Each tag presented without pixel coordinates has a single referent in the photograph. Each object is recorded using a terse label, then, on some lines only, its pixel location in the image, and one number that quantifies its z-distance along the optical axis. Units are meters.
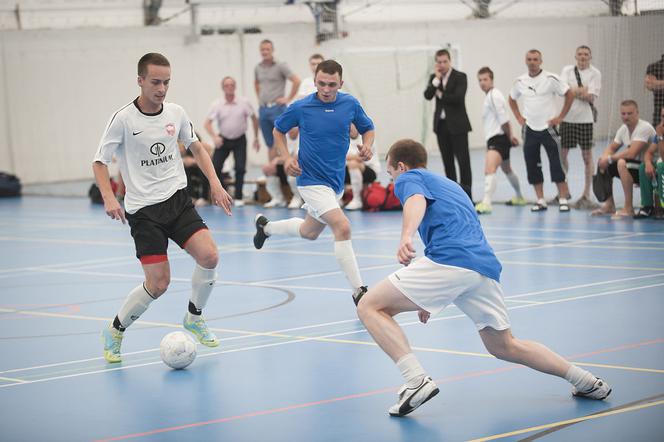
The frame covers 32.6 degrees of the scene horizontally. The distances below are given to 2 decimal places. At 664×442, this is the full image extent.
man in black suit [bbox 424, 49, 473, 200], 17.53
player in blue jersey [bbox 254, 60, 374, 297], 9.99
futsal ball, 7.43
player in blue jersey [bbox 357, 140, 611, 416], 6.04
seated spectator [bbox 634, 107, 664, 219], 14.74
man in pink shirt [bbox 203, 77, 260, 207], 20.06
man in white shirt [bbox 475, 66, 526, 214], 17.47
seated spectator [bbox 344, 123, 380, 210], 18.41
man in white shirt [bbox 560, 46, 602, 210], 17.16
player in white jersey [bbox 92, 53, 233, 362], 7.71
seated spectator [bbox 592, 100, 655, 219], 15.30
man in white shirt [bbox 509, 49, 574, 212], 17.00
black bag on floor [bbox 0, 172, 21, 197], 25.55
